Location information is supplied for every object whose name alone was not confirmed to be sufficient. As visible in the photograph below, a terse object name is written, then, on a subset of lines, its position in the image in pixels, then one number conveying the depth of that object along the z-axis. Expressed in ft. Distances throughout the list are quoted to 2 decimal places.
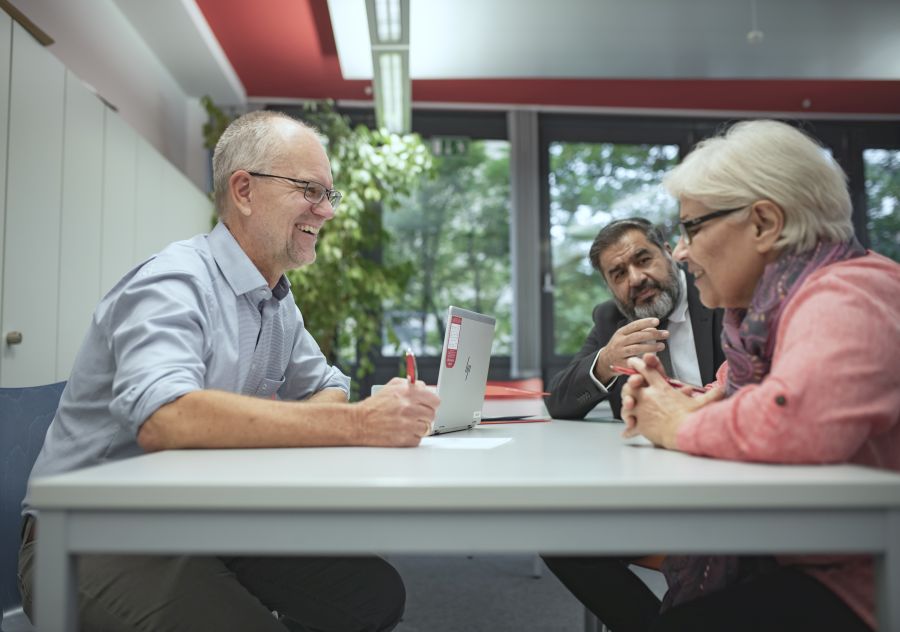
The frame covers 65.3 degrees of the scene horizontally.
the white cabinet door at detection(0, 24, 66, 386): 7.88
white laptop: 5.53
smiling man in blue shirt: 3.93
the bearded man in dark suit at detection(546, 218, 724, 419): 7.24
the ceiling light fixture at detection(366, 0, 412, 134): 10.89
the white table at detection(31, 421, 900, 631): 2.77
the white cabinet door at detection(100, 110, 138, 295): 10.40
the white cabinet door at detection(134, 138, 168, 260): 11.67
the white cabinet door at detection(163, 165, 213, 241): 13.20
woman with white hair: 3.19
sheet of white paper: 4.50
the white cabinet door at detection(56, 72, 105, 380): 9.16
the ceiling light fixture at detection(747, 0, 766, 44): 13.48
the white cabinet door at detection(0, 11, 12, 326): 7.48
